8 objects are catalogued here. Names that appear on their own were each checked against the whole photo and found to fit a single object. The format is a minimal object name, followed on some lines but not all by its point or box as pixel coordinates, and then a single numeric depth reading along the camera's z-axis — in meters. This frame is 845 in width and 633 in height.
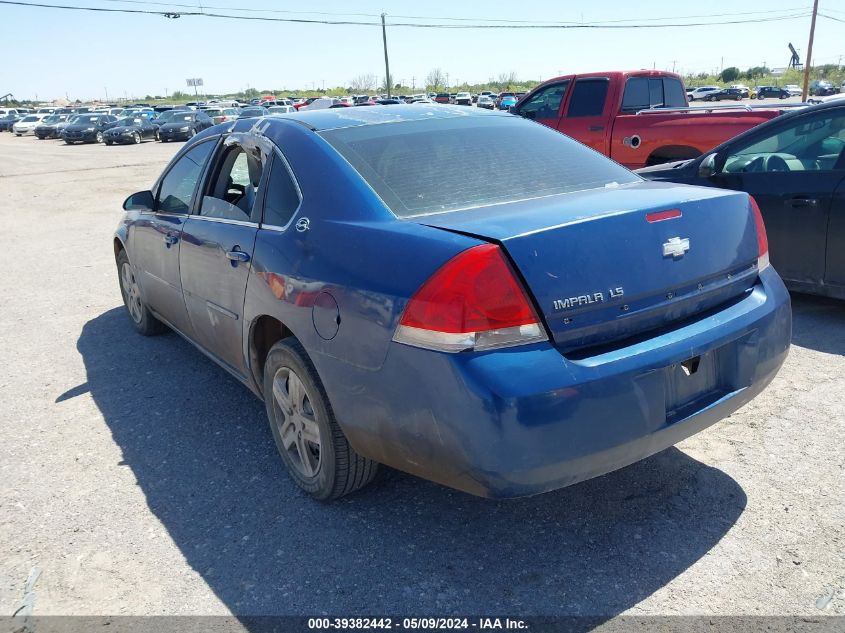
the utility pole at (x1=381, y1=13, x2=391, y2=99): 49.22
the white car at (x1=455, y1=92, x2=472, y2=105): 51.76
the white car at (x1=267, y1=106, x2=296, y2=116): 34.47
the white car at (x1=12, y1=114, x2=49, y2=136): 51.38
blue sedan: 2.36
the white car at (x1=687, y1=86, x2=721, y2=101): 53.56
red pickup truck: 8.41
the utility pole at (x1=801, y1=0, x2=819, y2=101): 31.96
